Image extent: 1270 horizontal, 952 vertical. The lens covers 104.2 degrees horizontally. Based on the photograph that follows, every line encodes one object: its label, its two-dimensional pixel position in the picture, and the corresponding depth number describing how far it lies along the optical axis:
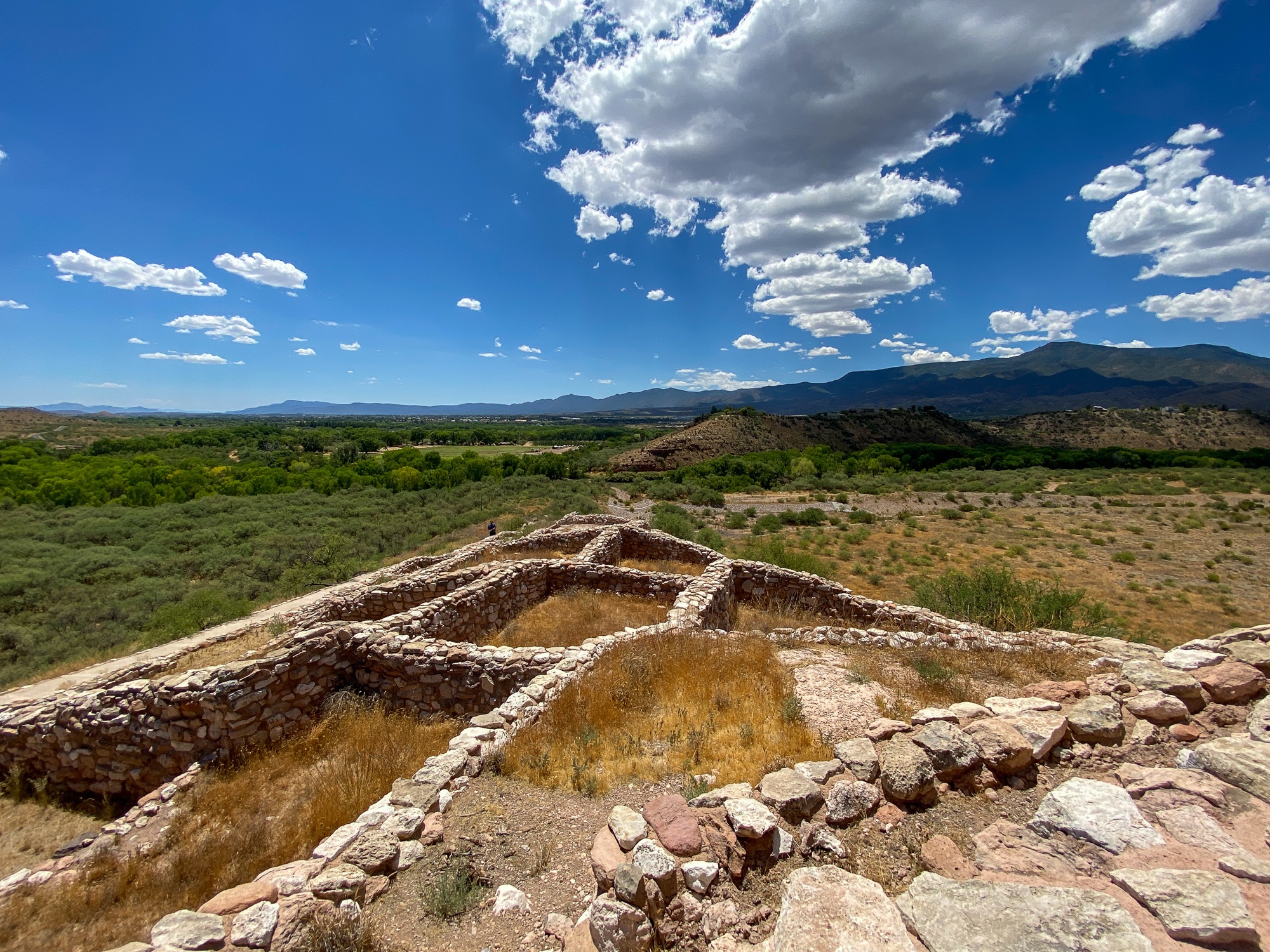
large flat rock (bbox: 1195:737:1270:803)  3.10
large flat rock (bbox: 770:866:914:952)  2.39
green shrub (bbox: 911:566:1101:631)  10.12
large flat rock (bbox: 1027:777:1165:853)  2.85
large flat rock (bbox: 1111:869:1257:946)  2.09
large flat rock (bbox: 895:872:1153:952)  2.15
